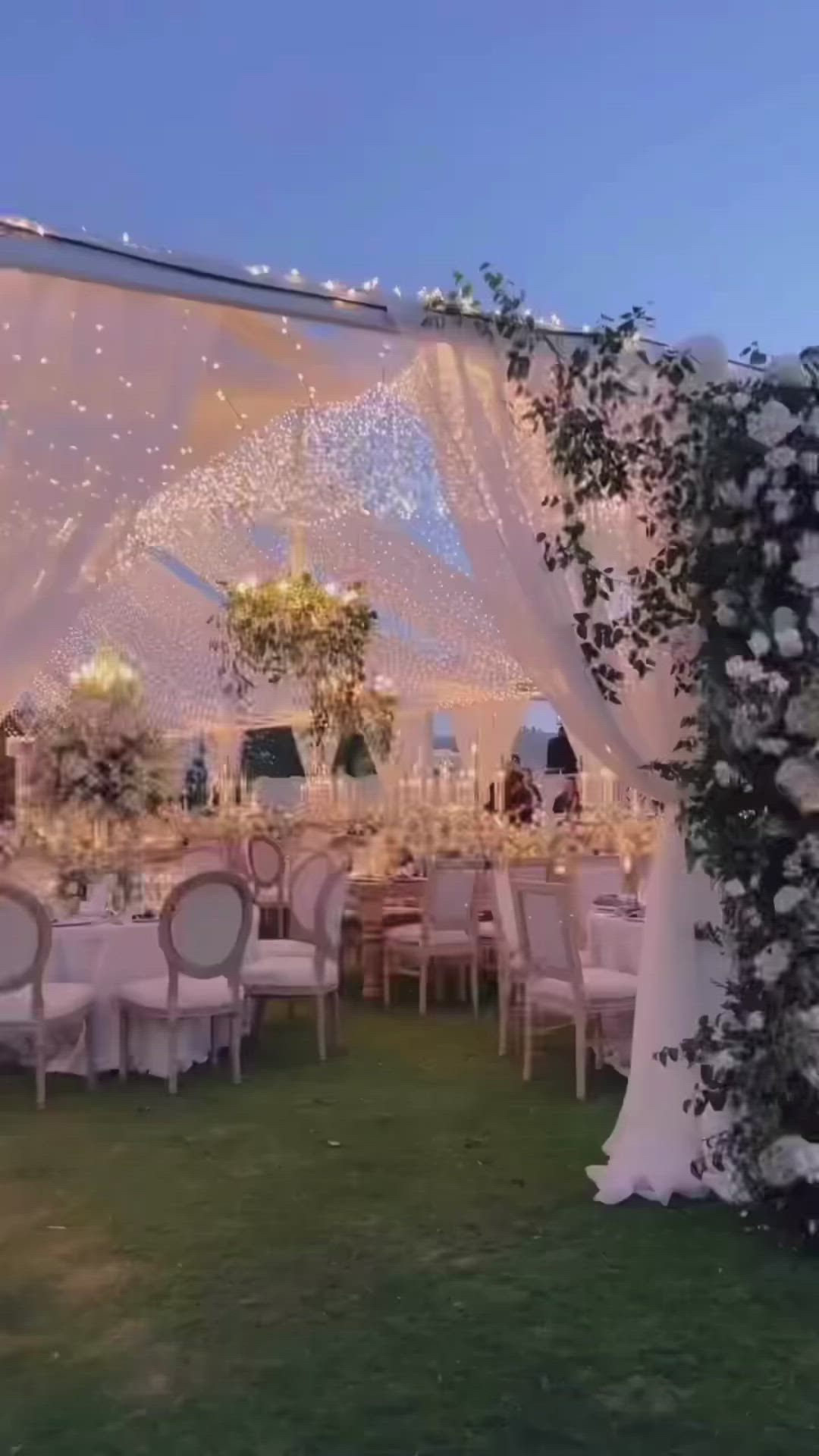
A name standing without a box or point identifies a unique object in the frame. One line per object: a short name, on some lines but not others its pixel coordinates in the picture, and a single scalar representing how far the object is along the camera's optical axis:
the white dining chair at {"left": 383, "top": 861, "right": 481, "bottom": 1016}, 8.24
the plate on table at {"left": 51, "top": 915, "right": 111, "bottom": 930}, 6.56
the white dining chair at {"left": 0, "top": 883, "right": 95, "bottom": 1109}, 5.91
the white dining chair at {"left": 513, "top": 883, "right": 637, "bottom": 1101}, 6.19
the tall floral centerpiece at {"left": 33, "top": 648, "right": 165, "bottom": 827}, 6.25
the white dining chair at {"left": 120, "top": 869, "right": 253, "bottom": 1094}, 6.27
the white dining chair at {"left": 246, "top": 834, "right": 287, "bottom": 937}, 10.33
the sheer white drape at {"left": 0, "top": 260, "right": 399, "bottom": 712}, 4.28
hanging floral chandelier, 9.46
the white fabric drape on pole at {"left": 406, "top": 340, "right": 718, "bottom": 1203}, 4.60
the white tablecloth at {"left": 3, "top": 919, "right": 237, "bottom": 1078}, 6.49
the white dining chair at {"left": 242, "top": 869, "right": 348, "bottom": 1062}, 7.00
